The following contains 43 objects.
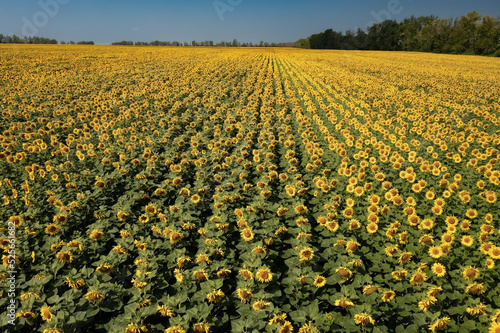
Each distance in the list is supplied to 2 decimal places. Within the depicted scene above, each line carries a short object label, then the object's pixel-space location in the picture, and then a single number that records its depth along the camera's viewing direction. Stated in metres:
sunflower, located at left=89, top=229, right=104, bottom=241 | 4.04
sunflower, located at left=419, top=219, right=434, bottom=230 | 4.40
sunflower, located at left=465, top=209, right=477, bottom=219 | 4.88
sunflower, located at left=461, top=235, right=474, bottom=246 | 4.06
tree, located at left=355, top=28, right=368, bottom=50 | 96.75
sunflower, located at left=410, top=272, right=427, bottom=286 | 3.42
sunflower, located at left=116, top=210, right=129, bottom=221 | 4.52
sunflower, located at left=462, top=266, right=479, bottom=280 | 3.49
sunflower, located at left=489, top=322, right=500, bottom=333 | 2.66
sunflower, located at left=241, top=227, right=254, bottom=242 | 4.12
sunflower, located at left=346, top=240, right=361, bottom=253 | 3.88
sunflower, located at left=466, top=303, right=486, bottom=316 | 3.08
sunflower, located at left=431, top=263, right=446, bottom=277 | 3.68
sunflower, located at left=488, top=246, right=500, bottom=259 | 3.71
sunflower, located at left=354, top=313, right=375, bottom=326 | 2.90
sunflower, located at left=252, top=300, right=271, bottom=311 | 3.05
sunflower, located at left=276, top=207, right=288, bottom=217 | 4.86
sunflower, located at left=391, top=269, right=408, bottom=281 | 3.56
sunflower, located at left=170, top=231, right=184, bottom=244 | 4.06
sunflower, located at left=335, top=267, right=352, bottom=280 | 3.49
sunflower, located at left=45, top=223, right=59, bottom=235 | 4.21
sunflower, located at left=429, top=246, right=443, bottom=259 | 3.90
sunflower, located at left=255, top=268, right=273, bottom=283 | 3.40
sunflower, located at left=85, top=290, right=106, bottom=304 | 3.12
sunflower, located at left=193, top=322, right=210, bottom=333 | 2.84
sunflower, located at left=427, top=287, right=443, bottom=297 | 3.19
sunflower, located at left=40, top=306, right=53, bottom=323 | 2.85
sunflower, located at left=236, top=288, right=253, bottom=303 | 3.21
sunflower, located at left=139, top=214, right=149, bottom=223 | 4.65
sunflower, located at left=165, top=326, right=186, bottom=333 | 2.74
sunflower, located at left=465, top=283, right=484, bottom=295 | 3.26
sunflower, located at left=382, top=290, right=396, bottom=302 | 3.20
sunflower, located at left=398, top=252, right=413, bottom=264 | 3.79
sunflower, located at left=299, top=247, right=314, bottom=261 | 3.72
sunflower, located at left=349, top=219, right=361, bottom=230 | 4.59
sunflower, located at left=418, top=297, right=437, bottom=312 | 3.21
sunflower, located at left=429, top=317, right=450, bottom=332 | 2.90
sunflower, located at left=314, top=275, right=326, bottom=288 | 3.41
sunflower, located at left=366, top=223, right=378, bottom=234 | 4.53
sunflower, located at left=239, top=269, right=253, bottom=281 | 3.37
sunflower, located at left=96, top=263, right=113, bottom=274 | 3.47
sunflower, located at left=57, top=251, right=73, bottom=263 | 3.62
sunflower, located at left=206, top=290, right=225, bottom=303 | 3.21
